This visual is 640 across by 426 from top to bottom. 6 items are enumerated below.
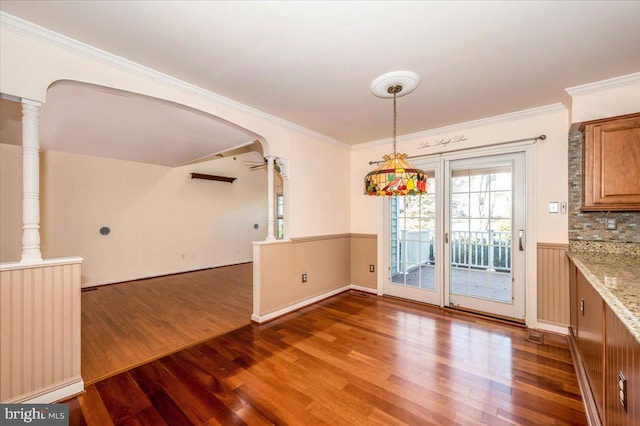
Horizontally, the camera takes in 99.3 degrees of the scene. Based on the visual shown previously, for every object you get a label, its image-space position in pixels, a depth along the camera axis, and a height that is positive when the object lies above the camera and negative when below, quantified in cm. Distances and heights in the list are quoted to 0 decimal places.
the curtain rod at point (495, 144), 303 +84
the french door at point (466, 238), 327 -34
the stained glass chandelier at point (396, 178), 193 +25
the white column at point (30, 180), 178 +21
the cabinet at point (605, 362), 106 -77
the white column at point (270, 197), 349 +20
